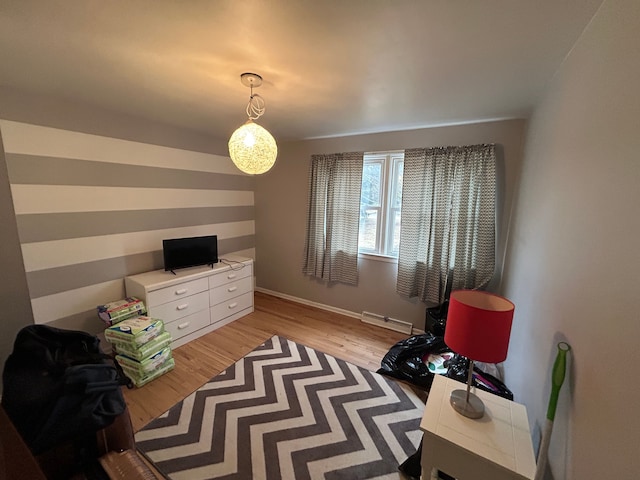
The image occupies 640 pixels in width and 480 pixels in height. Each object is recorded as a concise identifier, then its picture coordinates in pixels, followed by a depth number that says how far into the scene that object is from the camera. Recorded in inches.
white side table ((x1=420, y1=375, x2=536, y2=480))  38.5
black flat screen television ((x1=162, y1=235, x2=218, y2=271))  102.9
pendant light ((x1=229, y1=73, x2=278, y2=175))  61.7
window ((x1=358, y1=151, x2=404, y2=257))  113.4
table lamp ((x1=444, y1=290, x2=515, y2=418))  40.7
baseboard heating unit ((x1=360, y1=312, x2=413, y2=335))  114.0
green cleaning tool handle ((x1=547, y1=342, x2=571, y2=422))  35.6
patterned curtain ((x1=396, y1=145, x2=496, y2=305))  93.4
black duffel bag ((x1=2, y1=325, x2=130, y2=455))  39.5
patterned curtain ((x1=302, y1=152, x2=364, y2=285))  119.5
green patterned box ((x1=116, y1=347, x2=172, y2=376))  78.0
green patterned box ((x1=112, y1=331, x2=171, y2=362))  77.8
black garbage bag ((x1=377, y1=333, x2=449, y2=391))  81.8
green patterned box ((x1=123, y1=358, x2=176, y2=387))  78.4
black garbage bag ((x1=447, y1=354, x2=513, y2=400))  64.7
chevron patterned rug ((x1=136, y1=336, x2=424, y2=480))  56.4
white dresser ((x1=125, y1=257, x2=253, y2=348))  92.4
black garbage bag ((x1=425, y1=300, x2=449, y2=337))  95.8
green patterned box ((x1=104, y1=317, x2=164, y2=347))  77.4
